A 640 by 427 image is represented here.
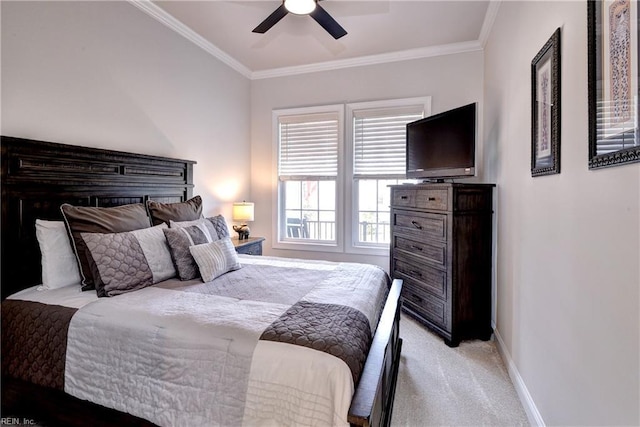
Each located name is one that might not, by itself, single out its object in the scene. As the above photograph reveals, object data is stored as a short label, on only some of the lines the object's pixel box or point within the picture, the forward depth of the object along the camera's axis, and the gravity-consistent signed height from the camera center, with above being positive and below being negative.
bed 1.24 -0.52
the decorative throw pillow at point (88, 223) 1.88 -0.07
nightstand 3.40 -0.36
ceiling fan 2.37 +1.50
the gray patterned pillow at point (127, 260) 1.80 -0.29
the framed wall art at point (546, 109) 1.57 +0.56
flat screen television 2.87 +0.66
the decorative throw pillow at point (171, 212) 2.48 +0.00
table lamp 3.78 -0.02
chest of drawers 2.76 -0.40
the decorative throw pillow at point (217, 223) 2.58 -0.09
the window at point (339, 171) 3.96 +0.53
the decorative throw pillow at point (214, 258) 2.15 -0.32
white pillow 1.88 -0.26
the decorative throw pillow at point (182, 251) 2.14 -0.26
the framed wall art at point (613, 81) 0.99 +0.44
